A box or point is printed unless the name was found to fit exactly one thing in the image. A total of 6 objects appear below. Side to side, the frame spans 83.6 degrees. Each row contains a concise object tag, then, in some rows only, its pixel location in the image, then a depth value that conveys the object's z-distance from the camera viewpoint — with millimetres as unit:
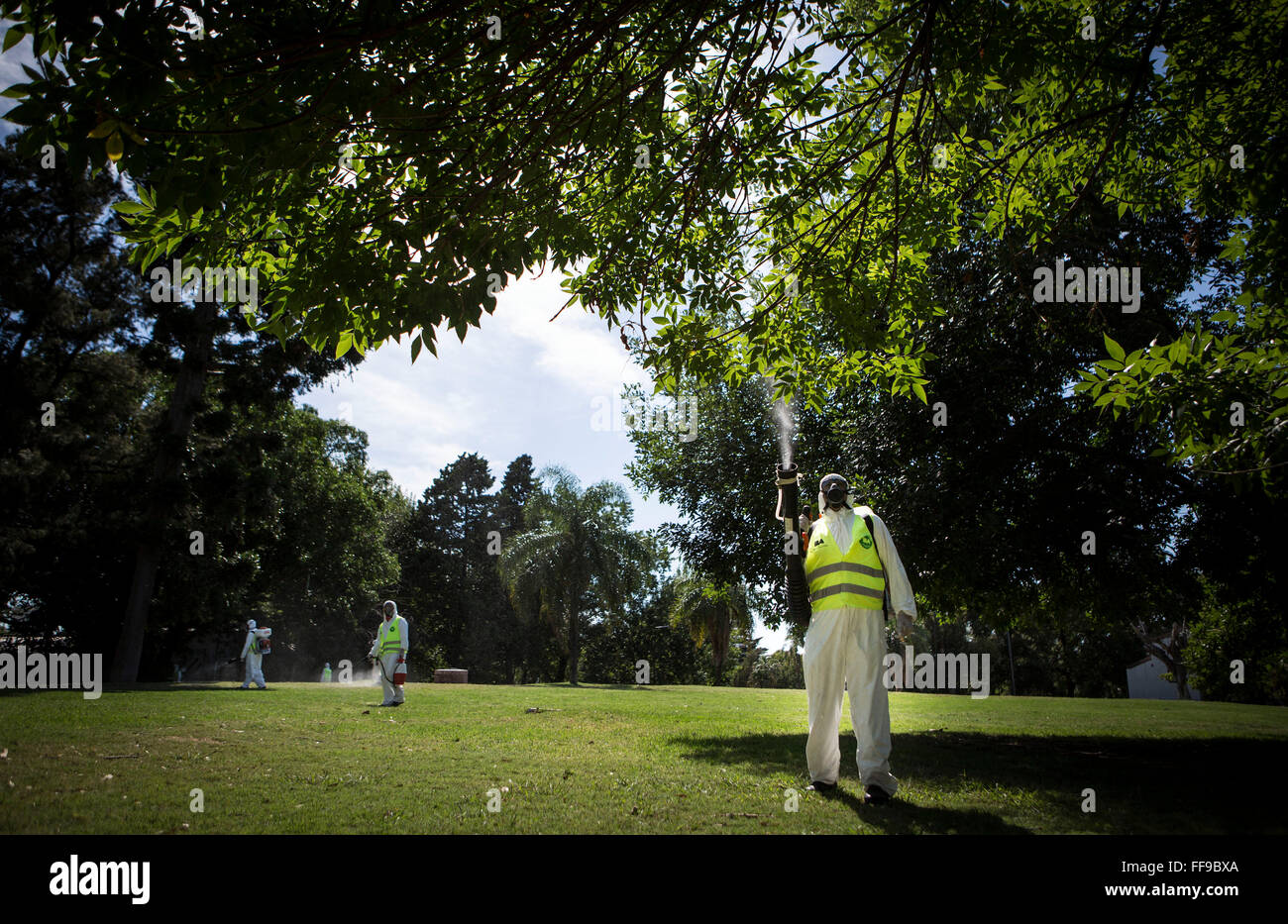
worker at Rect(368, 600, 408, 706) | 16297
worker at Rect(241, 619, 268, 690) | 22750
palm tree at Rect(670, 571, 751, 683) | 43031
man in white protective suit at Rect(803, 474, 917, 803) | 6605
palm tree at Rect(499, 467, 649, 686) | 44719
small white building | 45531
